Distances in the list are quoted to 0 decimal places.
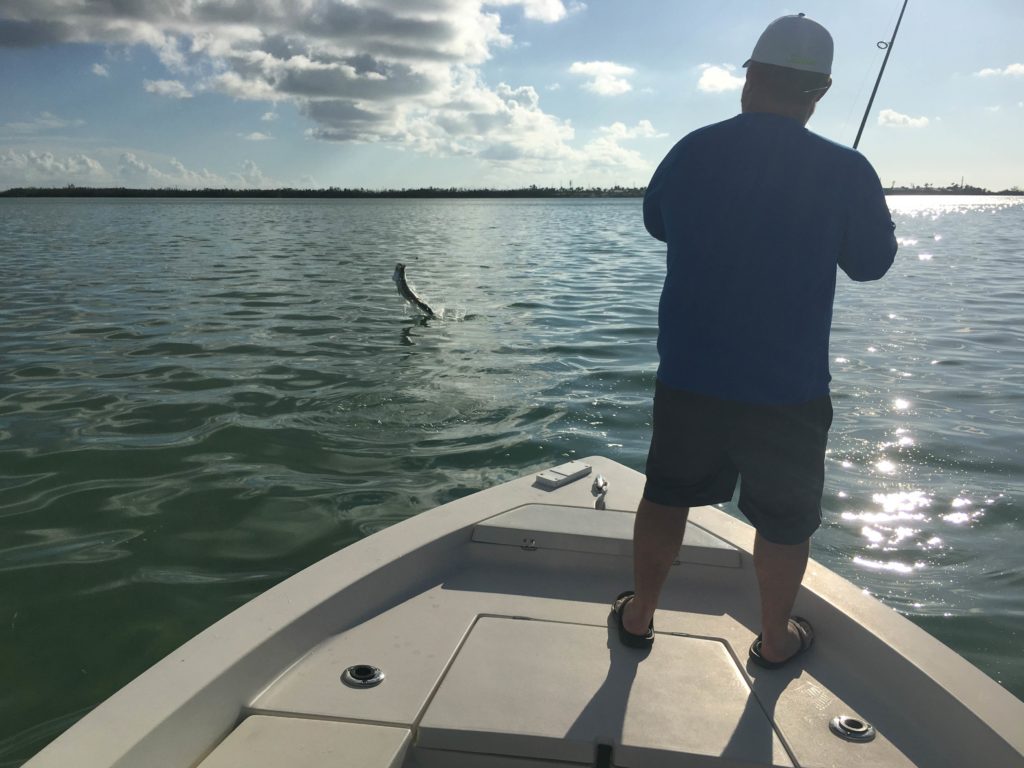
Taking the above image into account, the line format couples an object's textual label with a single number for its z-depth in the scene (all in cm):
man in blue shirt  225
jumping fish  1132
